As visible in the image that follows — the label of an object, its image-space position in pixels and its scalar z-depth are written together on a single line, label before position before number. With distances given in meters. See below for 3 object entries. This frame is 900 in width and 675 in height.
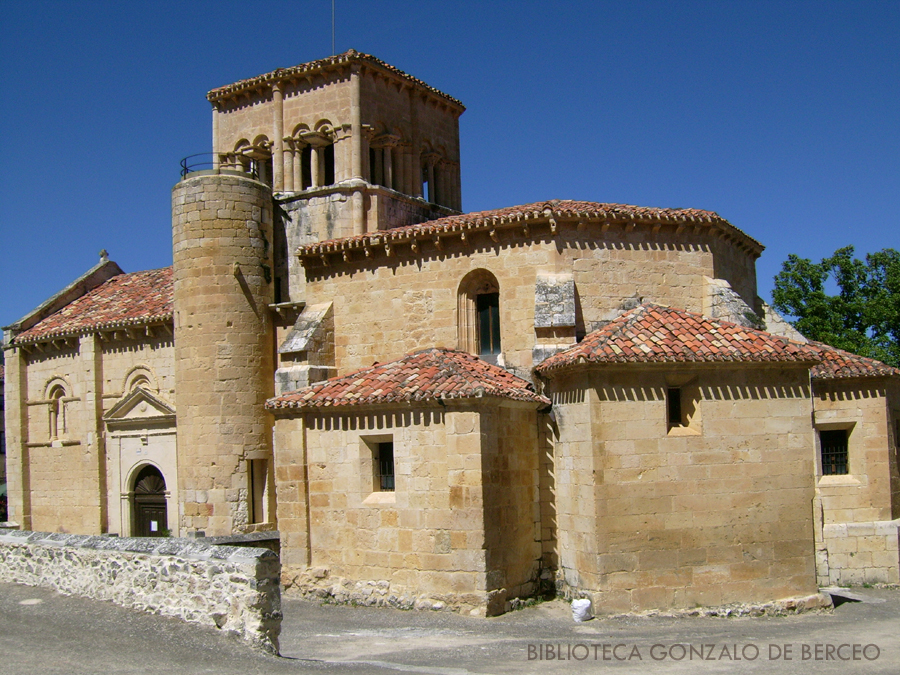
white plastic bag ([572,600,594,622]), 14.25
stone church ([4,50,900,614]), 14.95
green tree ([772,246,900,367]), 33.59
